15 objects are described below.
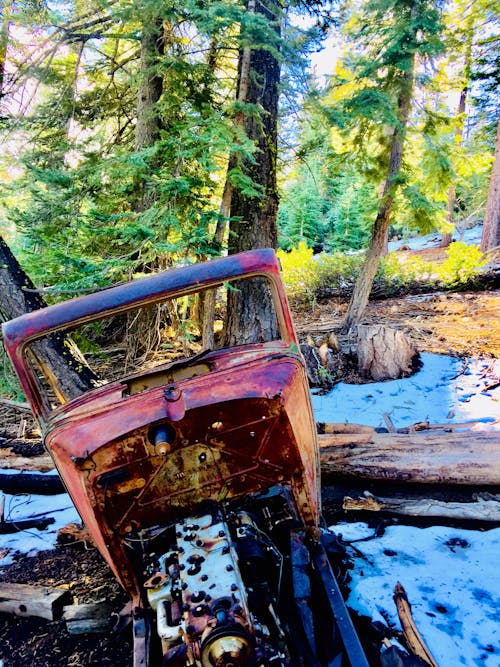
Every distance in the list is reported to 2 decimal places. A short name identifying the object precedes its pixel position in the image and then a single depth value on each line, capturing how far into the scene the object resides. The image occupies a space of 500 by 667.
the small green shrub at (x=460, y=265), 10.83
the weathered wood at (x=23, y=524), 3.95
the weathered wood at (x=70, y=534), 3.68
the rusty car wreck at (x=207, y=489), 1.90
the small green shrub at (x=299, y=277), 11.60
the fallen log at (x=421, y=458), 3.79
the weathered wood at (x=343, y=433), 4.39
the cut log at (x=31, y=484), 4.50
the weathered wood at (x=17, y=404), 5.98
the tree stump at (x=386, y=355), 6.44
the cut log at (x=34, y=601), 2.80
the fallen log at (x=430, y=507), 3.38
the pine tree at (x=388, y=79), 6.67
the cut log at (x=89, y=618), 2.67
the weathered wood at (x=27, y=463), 4.76
